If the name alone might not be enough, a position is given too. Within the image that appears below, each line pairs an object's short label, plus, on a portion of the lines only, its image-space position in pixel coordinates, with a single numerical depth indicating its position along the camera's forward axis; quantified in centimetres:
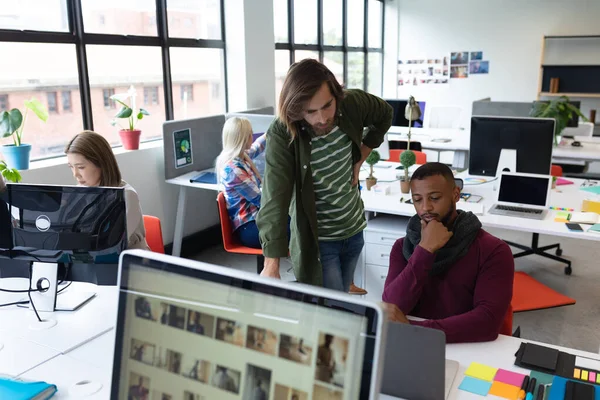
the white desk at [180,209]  385
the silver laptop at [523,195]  269
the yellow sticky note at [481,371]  126
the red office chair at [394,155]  429
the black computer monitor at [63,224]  155
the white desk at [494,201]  247
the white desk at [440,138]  478
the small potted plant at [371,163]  313
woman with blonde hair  304
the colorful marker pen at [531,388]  116
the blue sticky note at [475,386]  120
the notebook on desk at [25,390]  116
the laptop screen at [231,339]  69
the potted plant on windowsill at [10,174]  245
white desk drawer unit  278
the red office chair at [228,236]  301
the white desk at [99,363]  124
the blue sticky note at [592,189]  319
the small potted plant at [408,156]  303
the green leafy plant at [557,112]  395
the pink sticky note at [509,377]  123
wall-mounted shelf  702
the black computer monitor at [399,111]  512
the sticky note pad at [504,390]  118
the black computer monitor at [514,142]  295
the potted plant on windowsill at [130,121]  358
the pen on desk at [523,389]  117
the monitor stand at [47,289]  166
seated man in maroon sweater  145
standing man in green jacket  176
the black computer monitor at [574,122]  501
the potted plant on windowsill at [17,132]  276
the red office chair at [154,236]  225
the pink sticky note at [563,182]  343
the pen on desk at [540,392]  116
